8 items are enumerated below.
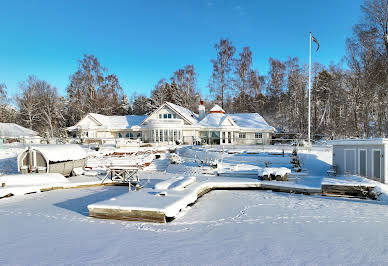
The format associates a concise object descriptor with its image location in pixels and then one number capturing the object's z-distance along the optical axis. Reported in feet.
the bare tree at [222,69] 137.28
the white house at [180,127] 93.20
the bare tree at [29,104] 131.34
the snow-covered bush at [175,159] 59.21
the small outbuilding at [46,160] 44.96
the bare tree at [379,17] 62.69
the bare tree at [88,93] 140.97
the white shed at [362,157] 37.68
